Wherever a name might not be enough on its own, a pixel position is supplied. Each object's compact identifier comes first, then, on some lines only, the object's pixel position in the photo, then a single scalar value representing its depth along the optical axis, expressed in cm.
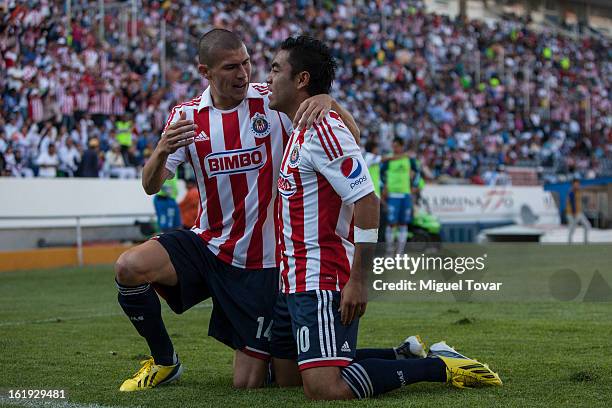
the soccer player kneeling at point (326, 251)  495
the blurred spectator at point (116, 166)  1952
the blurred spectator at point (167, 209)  1623
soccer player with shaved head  565
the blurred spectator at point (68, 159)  1889
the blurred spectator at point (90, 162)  1872
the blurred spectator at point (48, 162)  1856
